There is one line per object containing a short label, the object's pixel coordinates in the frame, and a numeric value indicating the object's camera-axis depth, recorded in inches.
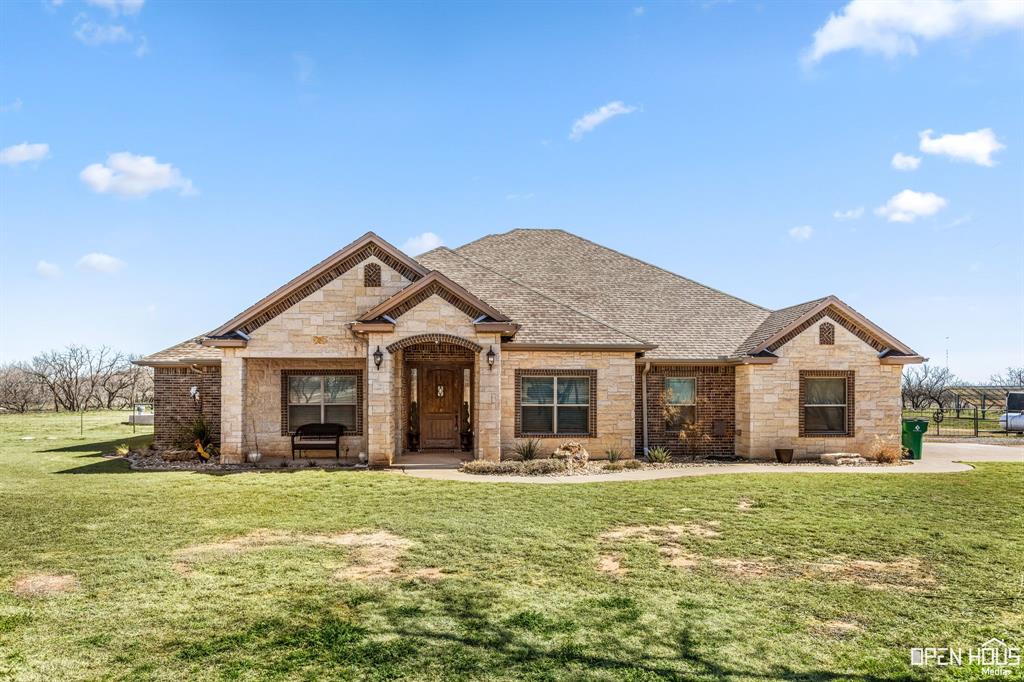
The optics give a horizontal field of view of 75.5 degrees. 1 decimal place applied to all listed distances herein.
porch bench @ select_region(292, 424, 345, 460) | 690.2
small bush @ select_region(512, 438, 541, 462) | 673.6
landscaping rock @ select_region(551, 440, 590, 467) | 645.7
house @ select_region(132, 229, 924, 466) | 657.0
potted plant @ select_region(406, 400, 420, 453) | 773.9
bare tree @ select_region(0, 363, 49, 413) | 1877.8
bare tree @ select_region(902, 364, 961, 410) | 1871.8
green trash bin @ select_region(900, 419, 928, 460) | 745.0
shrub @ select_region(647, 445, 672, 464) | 692.1
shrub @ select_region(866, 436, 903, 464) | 706.8
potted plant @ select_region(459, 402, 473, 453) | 773.9
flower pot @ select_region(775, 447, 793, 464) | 708.7
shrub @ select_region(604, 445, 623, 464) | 682.0
